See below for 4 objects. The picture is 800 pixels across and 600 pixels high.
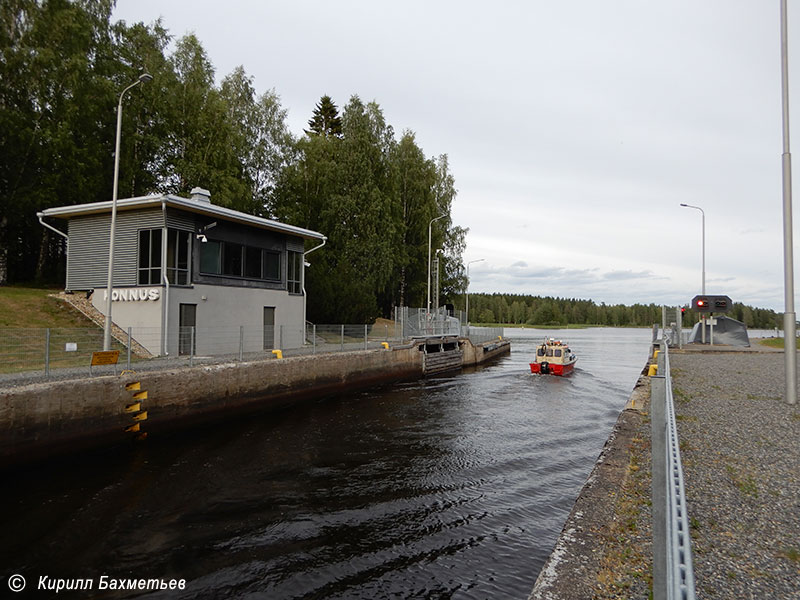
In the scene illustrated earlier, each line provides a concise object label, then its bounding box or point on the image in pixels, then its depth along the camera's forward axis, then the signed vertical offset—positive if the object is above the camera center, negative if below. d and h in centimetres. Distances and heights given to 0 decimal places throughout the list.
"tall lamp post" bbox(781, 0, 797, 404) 1298 +152
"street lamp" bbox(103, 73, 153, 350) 1536 +140
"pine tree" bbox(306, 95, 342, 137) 5803 +2274
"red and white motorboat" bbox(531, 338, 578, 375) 3055 -273
